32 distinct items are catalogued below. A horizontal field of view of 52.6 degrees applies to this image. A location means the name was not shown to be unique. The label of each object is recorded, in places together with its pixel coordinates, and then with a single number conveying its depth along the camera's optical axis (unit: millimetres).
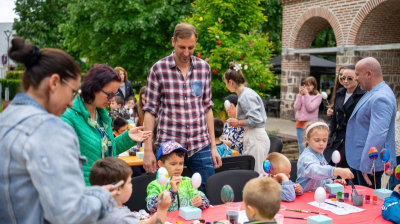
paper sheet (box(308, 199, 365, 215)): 2978
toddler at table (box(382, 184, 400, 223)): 2693
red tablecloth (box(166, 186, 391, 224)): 2787
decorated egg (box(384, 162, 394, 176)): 3512
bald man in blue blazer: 3984
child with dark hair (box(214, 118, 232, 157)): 4961
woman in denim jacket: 1372
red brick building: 12070
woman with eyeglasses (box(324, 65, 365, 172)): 4797
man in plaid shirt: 3535
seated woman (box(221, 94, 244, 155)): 5676
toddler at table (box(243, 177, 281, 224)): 2146
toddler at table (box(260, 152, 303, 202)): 3193
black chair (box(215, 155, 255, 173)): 4410
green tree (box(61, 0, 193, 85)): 14359
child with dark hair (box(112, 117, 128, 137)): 5734
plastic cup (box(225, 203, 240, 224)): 2605
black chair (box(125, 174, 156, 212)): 3451
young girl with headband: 3516
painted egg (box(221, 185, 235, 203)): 2630
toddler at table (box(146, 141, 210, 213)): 2902
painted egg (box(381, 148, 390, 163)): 3463
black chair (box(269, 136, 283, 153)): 5855
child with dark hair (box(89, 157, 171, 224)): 2152
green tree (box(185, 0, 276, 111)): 7879
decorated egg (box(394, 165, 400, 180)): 2986
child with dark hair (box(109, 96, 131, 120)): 6888
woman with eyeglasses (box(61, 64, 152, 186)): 2775
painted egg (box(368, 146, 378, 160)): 3547
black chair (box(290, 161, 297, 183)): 4285
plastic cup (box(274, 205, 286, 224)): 2621
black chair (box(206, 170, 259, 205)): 3557
